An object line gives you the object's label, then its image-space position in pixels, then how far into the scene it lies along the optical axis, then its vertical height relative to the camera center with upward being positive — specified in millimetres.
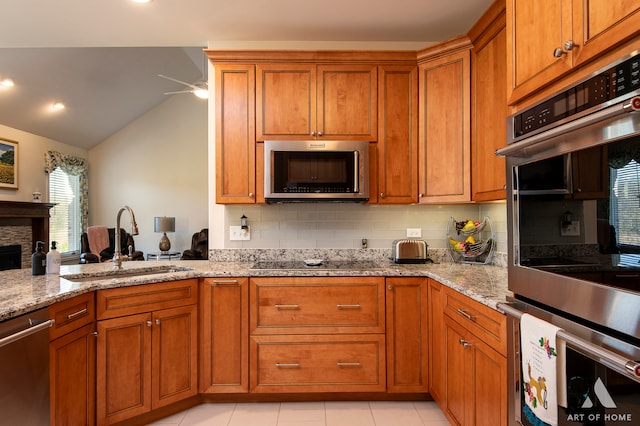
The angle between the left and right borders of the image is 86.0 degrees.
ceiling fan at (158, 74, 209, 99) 4598 +1723
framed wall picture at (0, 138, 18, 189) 5196 +850
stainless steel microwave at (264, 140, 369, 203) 2541 +357
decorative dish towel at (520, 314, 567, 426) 1036 -483
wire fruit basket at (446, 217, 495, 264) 2549 -175
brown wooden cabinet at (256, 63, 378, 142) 2619 +892
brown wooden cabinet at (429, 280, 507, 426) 1441 -703
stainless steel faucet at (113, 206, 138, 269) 2357 -241
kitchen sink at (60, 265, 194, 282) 2127 -371
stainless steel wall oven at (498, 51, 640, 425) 859 -57
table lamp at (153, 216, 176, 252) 6560 -167
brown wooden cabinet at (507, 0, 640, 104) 958 +597
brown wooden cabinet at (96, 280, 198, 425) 1929 -809
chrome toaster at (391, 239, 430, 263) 2662 -264
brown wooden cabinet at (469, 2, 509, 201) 2053 +740
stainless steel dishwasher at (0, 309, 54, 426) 1337 -626
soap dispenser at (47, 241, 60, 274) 2119 -274
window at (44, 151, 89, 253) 6277 +447
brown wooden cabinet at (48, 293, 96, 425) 1608 -720
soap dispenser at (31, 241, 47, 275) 2069 -265
